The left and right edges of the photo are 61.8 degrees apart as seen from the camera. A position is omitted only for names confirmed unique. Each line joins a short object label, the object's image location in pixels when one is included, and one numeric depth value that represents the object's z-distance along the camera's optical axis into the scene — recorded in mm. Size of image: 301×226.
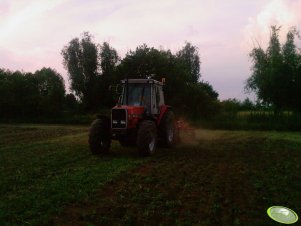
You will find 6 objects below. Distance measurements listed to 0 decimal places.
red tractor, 7903
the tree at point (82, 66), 29246
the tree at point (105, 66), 28007
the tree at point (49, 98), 26565
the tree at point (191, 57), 38866
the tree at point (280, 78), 18421
